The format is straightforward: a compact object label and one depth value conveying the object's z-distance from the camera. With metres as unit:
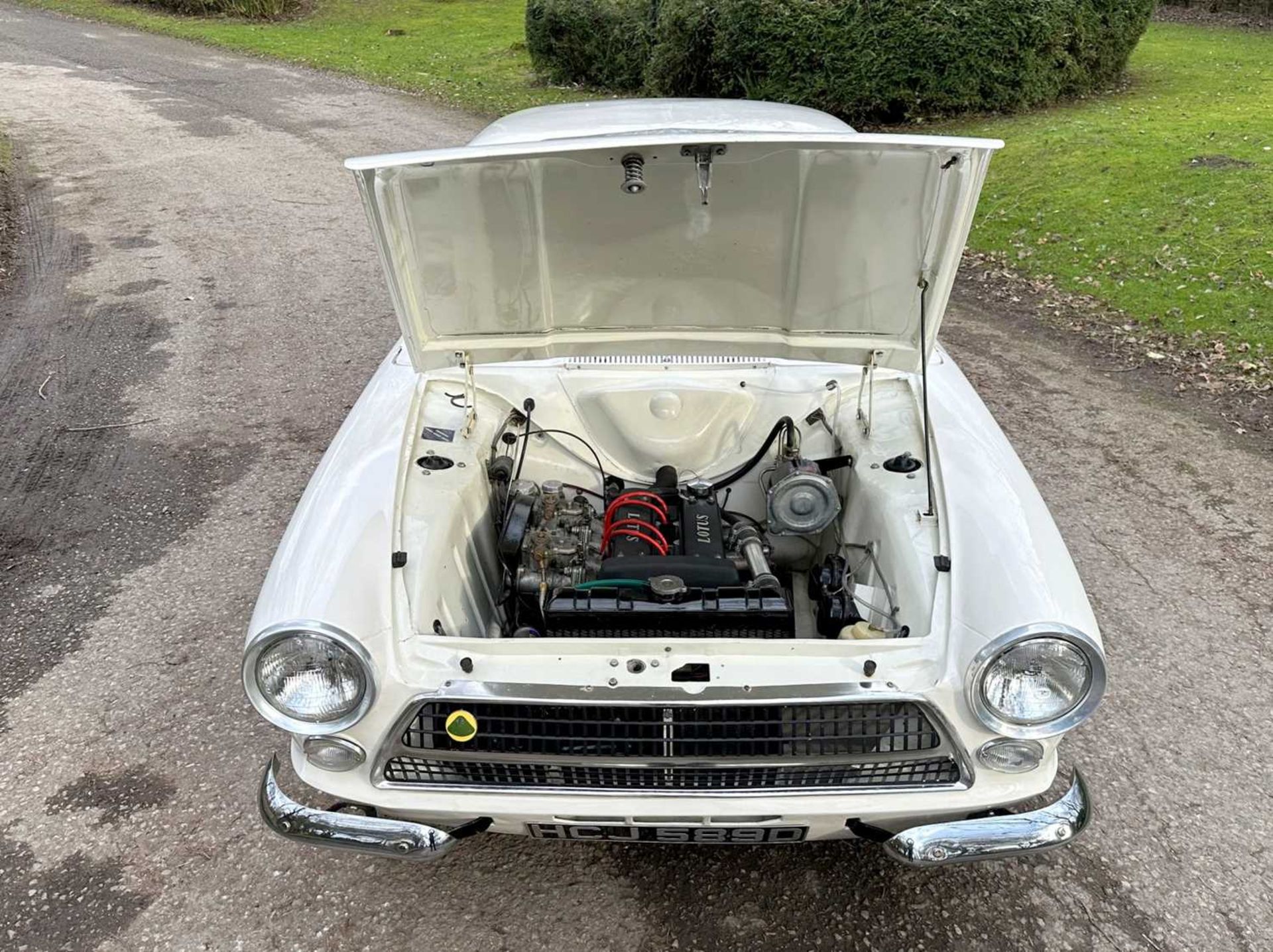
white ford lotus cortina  2.22
